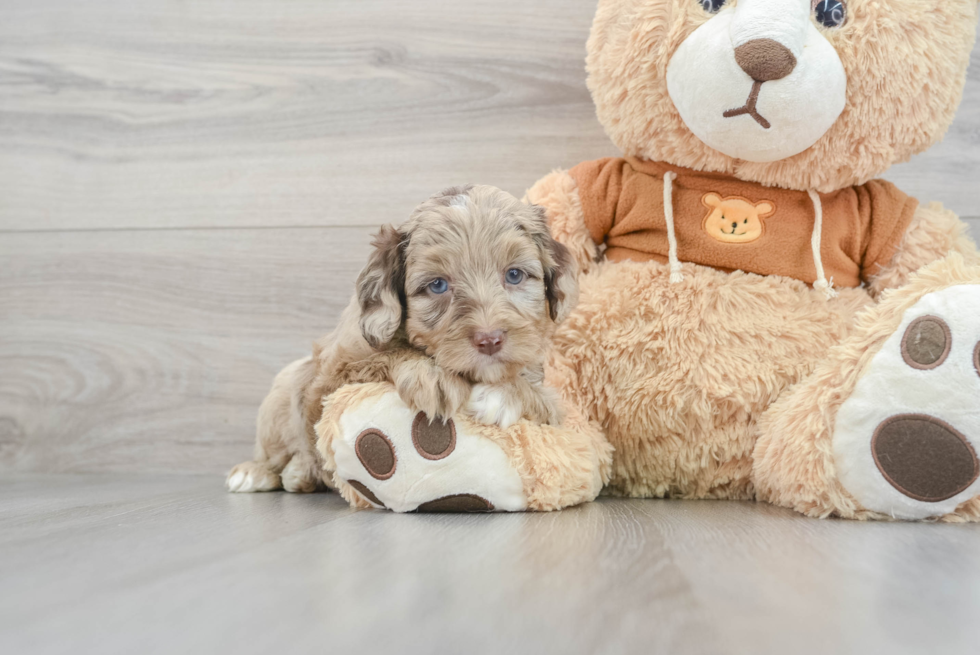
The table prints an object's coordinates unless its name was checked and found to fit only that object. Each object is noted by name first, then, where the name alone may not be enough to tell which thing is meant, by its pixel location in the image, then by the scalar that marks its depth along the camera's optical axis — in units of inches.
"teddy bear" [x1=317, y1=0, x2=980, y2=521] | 29.6
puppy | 29.8
